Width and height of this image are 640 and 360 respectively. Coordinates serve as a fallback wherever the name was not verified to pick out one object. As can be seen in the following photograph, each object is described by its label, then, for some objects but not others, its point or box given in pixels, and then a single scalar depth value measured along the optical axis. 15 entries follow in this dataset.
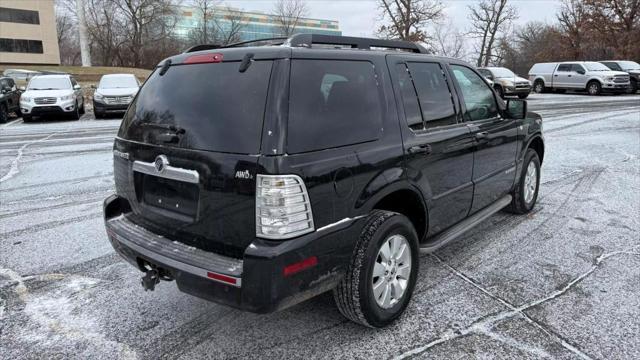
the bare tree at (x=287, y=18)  63.59
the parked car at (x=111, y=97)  16.47
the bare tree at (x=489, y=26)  45.00
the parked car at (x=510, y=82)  22.88
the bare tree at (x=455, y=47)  56.94
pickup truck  24.98
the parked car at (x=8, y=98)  15.50
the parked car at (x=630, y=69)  26.78
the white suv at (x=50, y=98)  15.24
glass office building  59.19
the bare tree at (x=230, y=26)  59.60
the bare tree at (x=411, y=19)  39.09
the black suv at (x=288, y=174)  2.46
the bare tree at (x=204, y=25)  56.78
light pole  42.62
